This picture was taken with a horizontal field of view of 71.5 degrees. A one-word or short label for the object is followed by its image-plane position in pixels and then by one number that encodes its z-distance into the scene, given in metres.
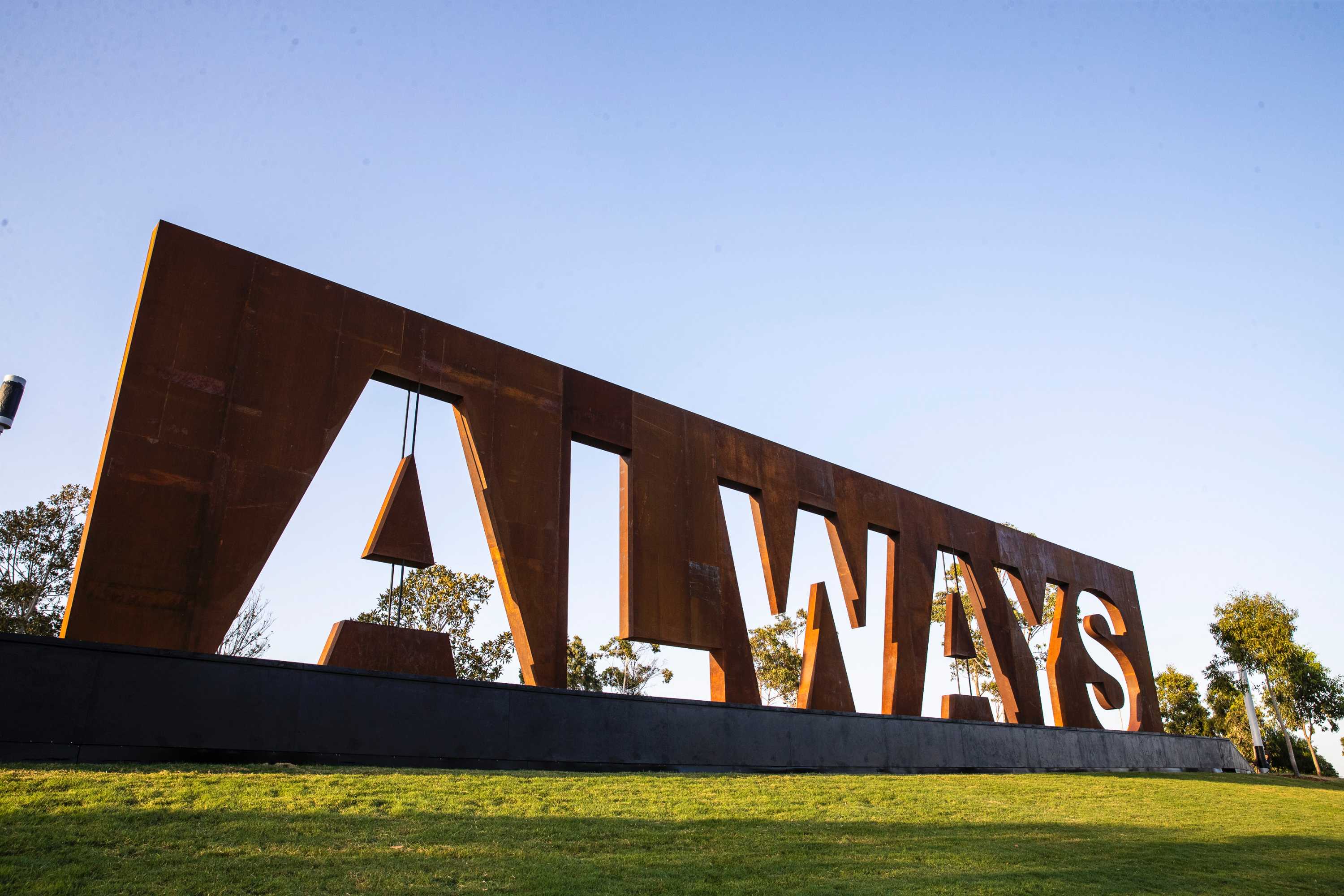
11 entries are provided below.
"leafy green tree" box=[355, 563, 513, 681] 27.22
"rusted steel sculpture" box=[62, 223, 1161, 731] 9.38
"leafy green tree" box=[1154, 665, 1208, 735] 41.81
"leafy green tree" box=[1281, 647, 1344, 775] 32.50
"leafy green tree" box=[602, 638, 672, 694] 35.38
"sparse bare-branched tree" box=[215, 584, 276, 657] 25.38
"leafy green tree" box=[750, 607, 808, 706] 36.69
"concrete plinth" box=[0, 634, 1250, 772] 7.94
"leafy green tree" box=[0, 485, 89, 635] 22.17
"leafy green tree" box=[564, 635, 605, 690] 34.62
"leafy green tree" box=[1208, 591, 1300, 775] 32.72
